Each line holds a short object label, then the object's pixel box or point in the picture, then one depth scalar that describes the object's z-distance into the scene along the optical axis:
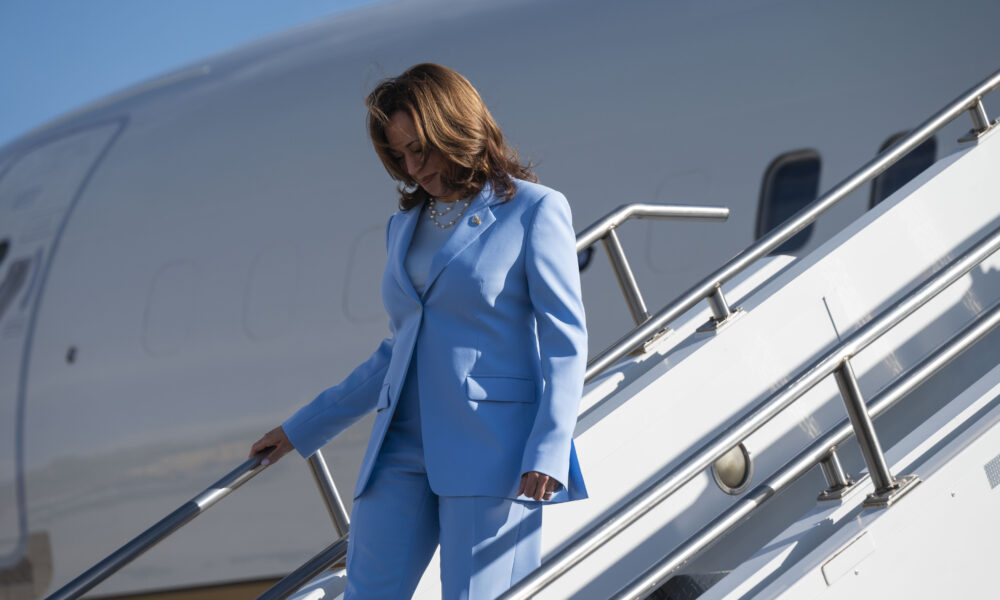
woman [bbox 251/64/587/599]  6.18
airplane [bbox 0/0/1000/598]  10.16
